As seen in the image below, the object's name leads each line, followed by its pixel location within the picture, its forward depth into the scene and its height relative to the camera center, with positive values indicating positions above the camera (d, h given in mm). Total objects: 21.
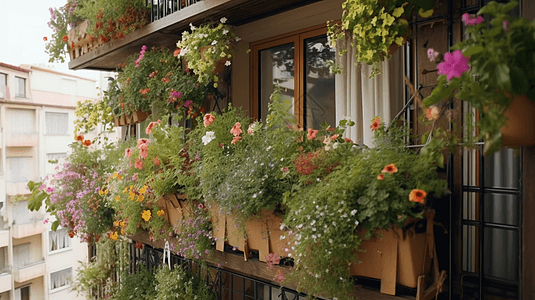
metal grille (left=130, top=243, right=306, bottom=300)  3605 -1202
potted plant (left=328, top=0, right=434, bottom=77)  2234 +635
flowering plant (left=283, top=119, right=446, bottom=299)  1942 -300
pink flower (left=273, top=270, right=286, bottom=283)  2430 -743
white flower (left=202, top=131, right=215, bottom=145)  2980 +57
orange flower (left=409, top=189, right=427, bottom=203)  1831 -219
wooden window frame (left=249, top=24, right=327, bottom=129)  3576 +827
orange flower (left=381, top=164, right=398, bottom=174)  1930 -112
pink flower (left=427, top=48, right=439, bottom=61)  1967 +404
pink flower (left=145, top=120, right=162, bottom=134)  3423 +142
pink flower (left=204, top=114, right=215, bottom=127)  3049 +182
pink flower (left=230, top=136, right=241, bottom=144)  2884 +41
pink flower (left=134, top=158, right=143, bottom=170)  3352 -140
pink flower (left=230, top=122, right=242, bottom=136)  2860 +100
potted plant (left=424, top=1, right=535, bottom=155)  1516 +249
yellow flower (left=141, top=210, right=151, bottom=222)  3337 -533
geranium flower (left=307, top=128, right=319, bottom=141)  2498 +61
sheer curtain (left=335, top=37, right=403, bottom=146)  2803 +339
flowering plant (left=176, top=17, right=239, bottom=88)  3402 +781
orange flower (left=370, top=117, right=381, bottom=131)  2377 +109
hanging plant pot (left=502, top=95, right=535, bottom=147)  1610 +84
